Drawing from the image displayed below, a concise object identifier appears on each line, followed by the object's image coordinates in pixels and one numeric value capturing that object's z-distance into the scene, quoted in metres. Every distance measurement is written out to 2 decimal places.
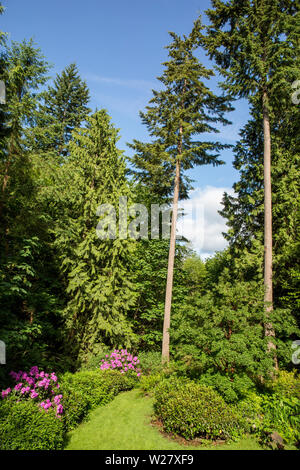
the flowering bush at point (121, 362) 9.65
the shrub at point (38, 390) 5.64
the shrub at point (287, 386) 6.94
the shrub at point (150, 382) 8.80
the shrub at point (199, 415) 5.61
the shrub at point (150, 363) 10.06
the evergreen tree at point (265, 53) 9.14
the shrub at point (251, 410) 5.74
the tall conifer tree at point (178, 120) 11.57
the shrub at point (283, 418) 5.34
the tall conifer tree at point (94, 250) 10.20
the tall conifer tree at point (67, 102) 19.64
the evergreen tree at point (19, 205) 6.82
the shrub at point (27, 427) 4.25
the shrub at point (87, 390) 6.32
